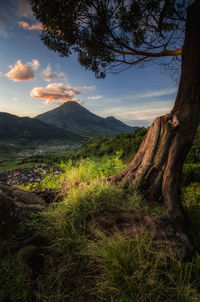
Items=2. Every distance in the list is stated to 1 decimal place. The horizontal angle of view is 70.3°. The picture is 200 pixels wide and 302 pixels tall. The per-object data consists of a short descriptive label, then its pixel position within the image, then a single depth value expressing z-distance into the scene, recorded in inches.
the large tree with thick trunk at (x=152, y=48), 127.6
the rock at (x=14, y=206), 97.7
